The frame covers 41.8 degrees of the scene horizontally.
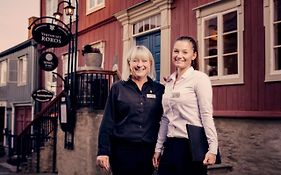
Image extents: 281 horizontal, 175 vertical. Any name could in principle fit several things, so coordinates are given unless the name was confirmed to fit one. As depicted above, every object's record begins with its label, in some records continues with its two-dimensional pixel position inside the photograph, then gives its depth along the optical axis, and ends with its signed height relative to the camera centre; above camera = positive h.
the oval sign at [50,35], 10.41 +1.72
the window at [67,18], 15.06 +3.31
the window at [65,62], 15.85 +1.40
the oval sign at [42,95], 13.16 -0.03
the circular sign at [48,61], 12.46 +1.13
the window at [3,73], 23.52 +1.39
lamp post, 9.16 -0.29
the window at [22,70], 21.09 +1.41
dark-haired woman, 3.01 -0.18
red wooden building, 6.84 +1.19
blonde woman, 3.28 -0.26
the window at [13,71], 21.88 +1.39
